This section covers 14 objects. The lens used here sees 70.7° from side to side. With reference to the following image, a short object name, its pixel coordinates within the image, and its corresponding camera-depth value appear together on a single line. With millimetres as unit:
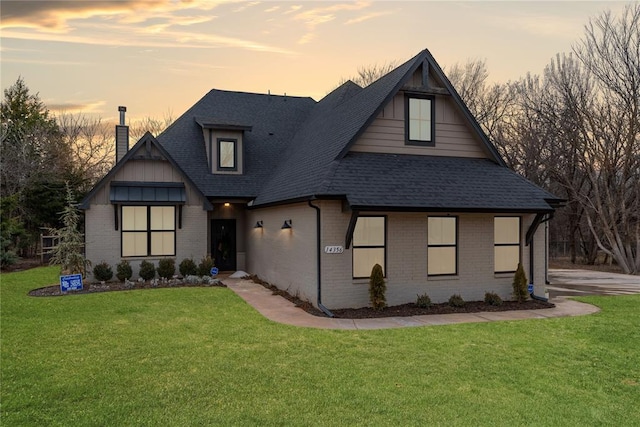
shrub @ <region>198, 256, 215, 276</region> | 17078
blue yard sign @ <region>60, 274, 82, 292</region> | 14156
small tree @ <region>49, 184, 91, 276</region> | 15602
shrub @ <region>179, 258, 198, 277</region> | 17094
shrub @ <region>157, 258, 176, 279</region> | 16734
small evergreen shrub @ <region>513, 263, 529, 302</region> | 13102
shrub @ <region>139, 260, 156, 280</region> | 16609
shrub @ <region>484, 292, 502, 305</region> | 12711
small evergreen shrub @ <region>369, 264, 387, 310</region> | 11695
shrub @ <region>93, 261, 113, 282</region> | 16156
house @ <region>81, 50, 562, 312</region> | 12156
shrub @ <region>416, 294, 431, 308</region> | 12146
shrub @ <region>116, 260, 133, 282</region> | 16391
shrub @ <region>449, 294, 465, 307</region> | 12391
